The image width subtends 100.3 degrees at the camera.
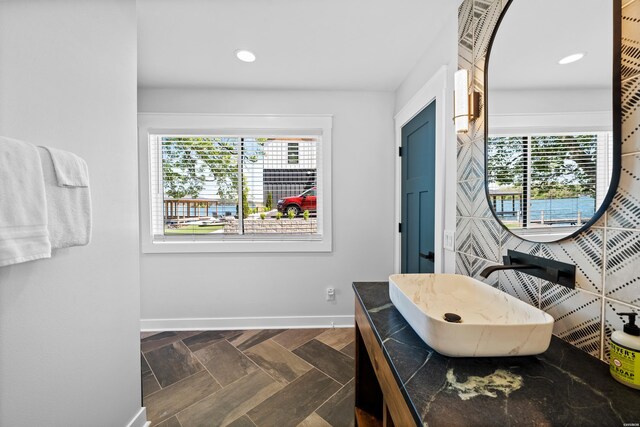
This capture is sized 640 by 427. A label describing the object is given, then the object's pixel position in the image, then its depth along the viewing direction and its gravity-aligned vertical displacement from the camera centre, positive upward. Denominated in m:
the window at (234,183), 2.60 +0.26
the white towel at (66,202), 0.88 +0.02
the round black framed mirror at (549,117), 0.81 +0.33
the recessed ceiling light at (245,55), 1.99 +1.17
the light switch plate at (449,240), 1.59 -0.19
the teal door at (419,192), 1.90 +0.14
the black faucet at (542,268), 0.89 -0.22
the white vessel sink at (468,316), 0.73 -0.36
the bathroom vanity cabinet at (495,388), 0.57 -0.44
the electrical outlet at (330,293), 2.68 -0.85
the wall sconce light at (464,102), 1.33 +0.54
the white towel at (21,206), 0.73 +0.01
